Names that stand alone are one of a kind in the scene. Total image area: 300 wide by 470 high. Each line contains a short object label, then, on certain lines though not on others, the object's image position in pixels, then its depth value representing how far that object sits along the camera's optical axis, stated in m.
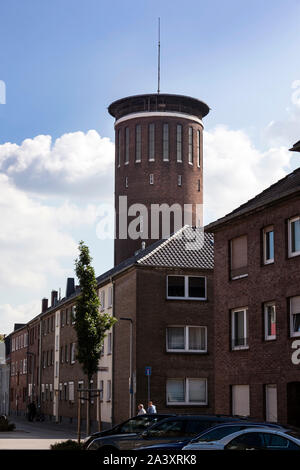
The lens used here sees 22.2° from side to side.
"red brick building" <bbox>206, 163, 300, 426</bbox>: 26.80
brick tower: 72.38
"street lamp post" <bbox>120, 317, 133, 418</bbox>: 39.16
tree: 30.42
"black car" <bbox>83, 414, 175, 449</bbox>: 18.66
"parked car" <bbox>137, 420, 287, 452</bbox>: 13.22
